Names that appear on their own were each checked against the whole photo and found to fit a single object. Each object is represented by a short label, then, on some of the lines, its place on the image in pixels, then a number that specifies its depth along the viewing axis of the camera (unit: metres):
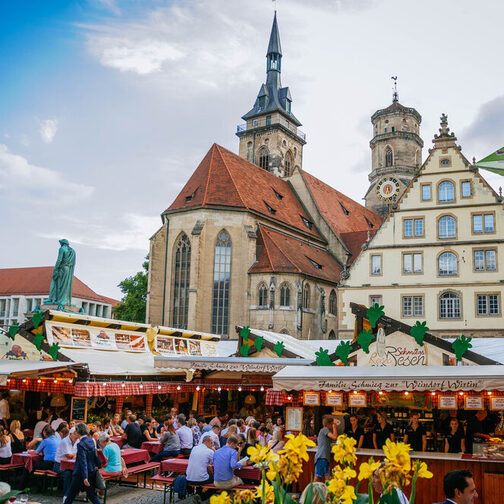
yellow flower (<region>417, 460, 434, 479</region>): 3.78
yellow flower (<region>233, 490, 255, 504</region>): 3.92
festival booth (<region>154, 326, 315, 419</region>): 16.19
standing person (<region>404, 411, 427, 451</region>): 10.90
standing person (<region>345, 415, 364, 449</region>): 11.43
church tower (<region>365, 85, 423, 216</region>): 57.88
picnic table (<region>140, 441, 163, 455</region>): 12.93
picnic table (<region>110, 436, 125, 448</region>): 12.51
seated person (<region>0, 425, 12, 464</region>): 10.73
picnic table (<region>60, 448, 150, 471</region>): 10.30
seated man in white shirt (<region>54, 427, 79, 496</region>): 10.48
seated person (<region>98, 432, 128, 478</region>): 10.02
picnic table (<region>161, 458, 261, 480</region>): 9.91
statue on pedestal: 19.38
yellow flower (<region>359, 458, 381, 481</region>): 3.55
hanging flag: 13.16
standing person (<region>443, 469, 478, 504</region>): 4.54
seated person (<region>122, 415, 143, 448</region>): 12.56
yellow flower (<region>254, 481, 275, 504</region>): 3.83
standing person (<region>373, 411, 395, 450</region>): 11.33
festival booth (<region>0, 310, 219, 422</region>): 14.95
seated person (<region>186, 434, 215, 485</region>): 9.63
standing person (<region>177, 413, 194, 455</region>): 12.47
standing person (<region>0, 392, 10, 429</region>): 14.65
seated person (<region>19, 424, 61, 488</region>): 10.80
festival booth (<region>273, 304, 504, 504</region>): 9.79
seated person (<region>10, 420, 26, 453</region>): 11.34
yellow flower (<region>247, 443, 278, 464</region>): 3.86
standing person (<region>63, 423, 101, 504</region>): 8.73
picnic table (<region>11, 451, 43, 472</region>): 10.80
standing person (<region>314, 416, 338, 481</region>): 9.91
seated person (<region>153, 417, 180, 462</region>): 12.05
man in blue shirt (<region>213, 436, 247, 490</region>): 9.32
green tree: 48.75
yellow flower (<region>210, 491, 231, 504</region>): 3.48
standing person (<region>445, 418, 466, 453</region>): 10.65
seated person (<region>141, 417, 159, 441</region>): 13.42
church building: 35.44
